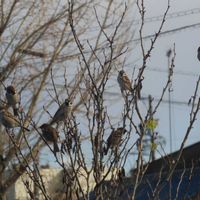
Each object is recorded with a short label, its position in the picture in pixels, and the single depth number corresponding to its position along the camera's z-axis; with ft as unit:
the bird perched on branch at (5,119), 47.06
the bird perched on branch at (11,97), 48.19
